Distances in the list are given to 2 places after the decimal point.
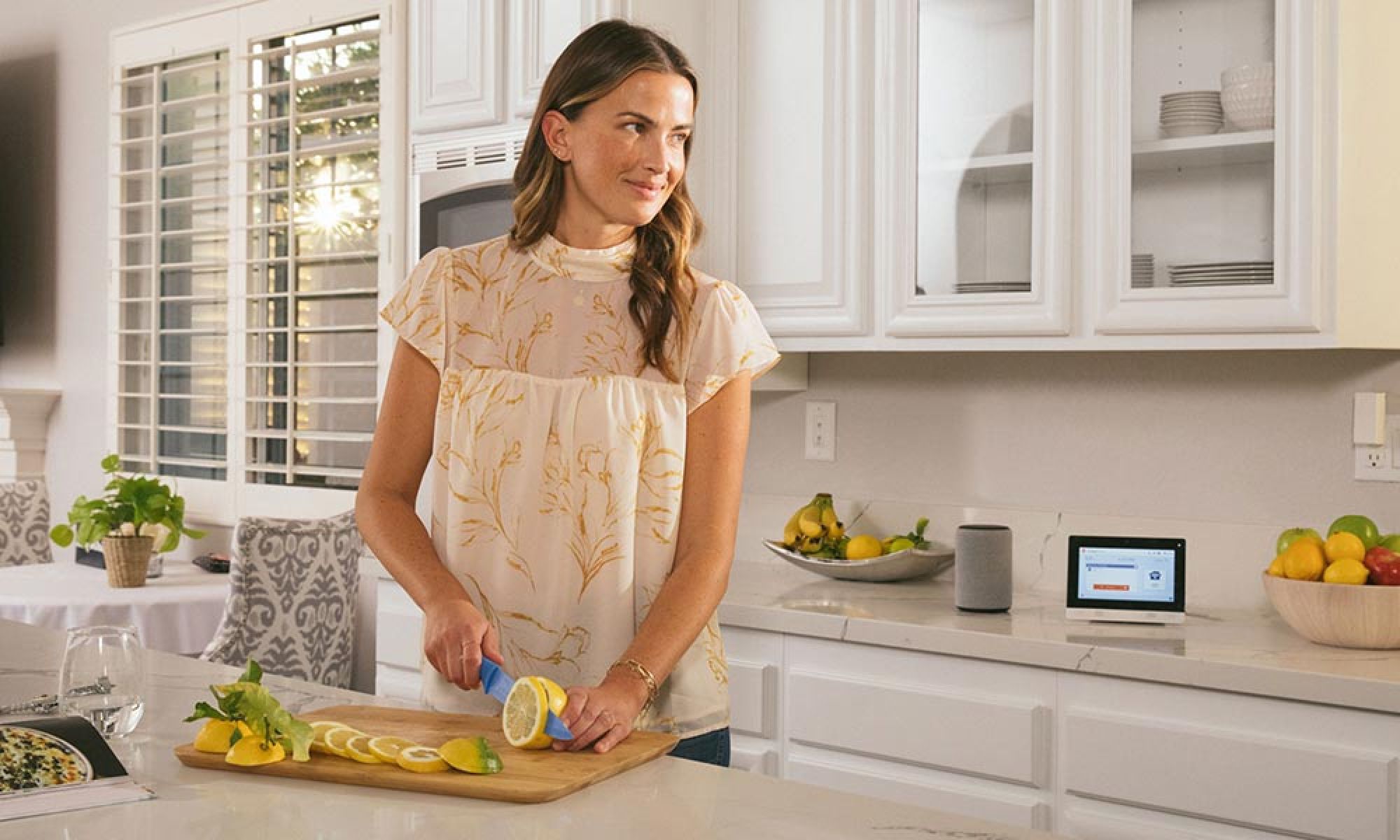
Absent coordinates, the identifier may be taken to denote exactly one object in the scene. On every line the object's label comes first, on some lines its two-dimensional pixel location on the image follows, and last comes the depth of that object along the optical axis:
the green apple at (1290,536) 2.37
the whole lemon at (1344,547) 2.26
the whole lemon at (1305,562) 2.28
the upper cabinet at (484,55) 3.14
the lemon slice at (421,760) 1.31
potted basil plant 3.81
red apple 2.23
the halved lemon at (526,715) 1.38
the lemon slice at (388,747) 1.33
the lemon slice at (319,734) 1.36
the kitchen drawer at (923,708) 2.33
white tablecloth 3.62
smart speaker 2.58
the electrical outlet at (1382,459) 2.57
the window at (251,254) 4.23
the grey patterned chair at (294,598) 3.33
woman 1.72
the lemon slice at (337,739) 1.35
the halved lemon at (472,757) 1.30
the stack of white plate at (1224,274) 2.39
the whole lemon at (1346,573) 2.23
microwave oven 3.22
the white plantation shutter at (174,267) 4.71
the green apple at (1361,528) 2.31
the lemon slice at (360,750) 1.33
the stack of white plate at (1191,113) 2.47
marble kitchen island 1.18
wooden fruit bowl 2.20
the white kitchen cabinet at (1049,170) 2.37
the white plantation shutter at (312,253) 4.21
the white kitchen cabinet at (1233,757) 2.03
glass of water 1.42
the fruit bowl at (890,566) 2.90
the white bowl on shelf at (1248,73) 2.40
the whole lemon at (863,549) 2.95
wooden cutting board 1.27
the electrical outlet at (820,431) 3.27
